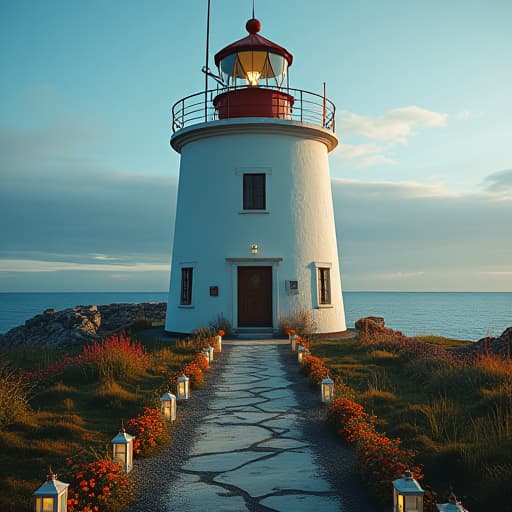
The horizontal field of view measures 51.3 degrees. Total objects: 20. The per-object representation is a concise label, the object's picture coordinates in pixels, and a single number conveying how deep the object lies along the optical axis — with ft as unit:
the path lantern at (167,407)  26.25
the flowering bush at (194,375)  34.27
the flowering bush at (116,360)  36.73
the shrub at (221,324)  61.26
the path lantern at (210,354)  44.28
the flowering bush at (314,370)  34.40
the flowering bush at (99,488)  15.79
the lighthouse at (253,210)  63.31
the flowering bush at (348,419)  22.66
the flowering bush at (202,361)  39.63
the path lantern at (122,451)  19.11
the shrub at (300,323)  62.54
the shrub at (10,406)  24.93
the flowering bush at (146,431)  21.39
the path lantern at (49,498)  14.05
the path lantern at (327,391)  30.22
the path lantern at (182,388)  30.89
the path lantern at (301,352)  43.78
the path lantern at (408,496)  14.20
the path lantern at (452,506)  12.75
